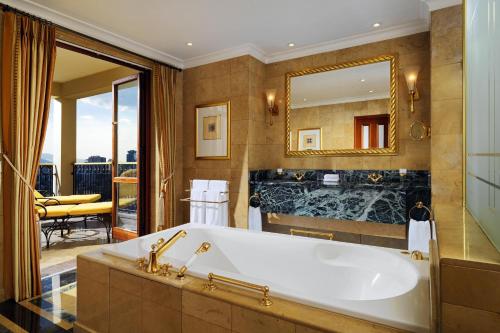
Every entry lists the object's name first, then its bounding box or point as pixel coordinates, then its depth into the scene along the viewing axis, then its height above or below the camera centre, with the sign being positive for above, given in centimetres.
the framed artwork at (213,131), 359 +43
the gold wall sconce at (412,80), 271 +77
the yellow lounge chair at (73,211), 407 -63
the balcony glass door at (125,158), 400 +10
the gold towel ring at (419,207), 247 -36
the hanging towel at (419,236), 244 -59
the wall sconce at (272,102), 356 +76
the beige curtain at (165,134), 364 +40
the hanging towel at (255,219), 335 -61
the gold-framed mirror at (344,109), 299 +60
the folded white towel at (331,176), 321 -13
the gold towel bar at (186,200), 362 -43
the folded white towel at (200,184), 351 -22
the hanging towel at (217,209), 338 -51
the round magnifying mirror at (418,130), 278 +32
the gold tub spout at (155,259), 161 -52
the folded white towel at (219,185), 342 -23
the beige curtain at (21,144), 232 +18
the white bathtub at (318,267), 117 -61
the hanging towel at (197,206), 348 -49
